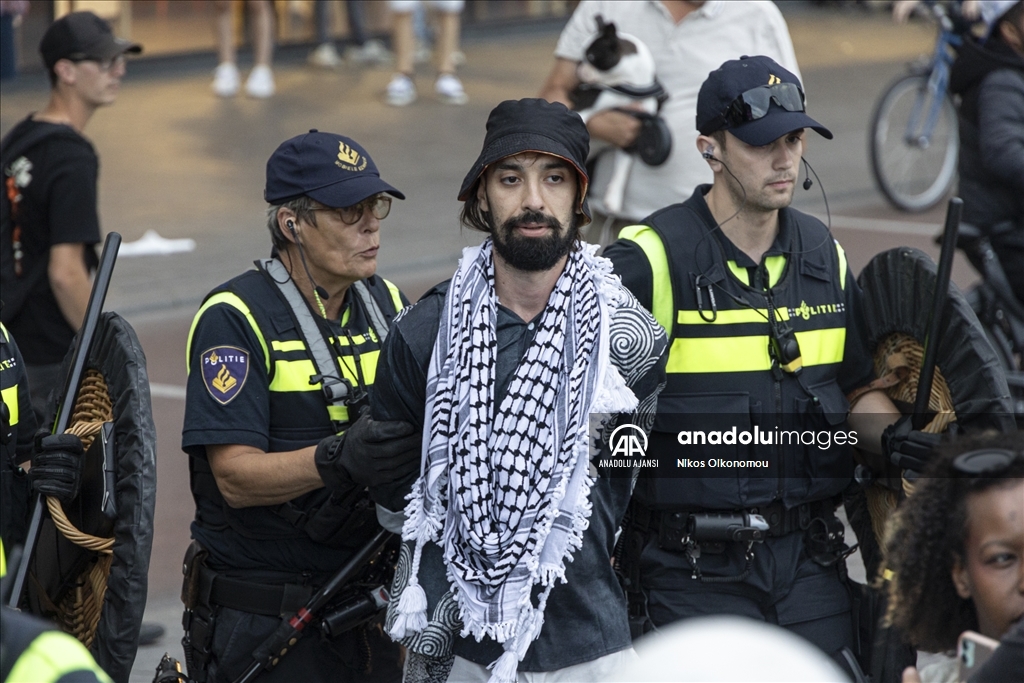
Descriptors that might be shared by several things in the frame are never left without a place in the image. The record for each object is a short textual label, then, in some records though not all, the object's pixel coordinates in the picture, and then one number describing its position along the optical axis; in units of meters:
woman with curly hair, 5.15
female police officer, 7.67
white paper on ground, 20.70
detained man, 6.59
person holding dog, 11.21
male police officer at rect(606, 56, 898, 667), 7.86
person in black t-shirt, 10.59
